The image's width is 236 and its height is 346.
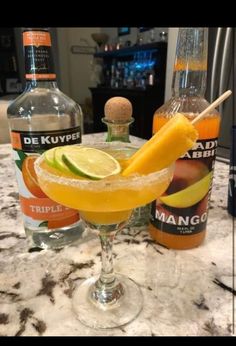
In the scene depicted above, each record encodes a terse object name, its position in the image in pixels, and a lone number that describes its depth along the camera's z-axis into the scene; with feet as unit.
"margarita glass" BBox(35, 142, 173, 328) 1.02
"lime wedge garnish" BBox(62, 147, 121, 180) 1.05
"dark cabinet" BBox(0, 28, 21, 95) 11.21
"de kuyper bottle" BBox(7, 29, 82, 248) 1.50
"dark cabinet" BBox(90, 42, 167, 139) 7.99
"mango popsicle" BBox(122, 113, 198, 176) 1.04
